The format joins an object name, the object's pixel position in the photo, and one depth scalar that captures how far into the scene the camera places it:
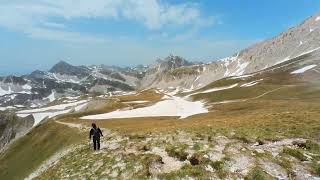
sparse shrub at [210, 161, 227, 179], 11.58
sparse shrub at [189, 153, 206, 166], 12.74
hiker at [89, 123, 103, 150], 17.77
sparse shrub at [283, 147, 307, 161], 12.83
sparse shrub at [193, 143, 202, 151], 14.15
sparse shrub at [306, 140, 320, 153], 13.60
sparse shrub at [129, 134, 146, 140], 18.56
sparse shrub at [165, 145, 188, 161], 13.50
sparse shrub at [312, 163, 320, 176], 11.70
